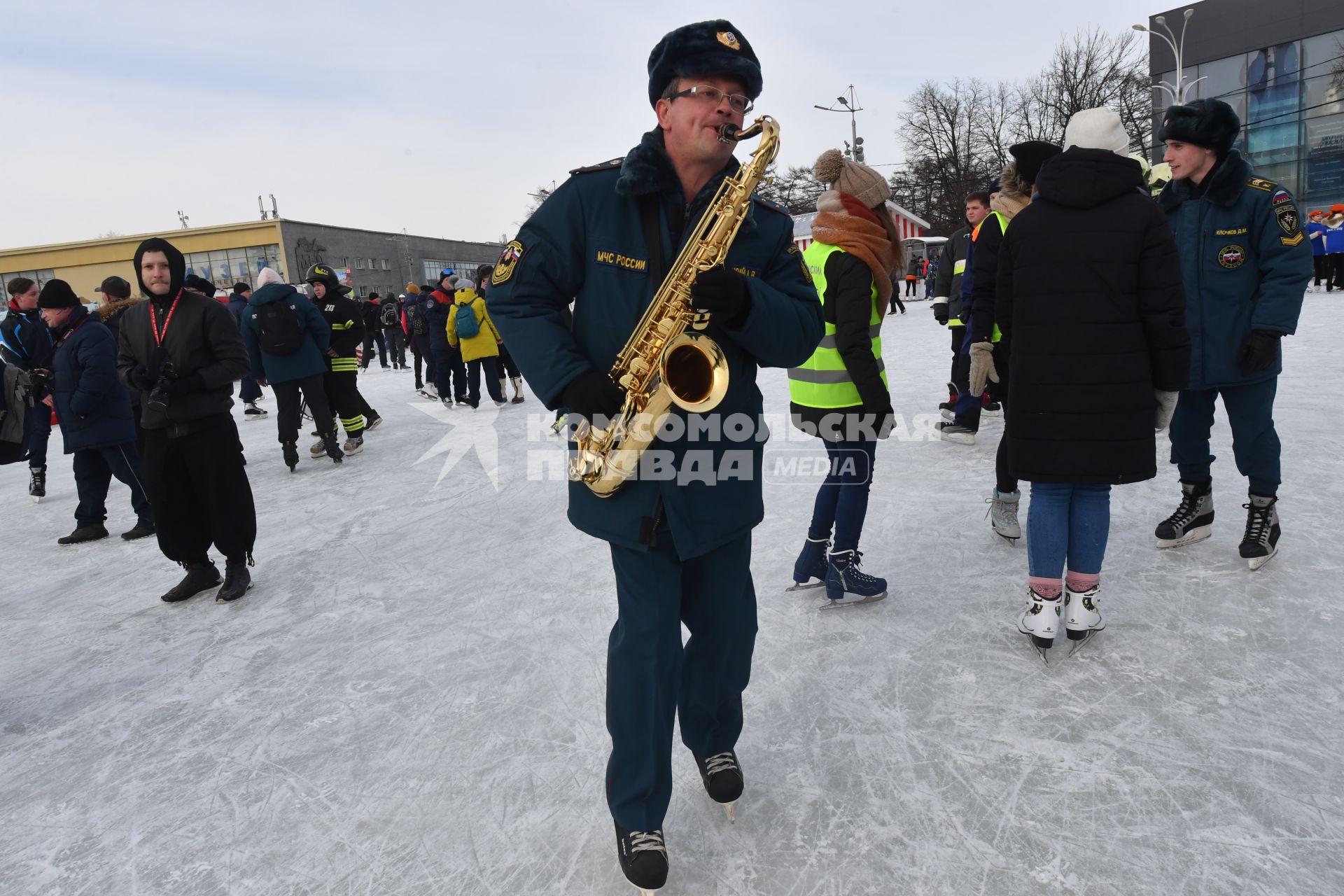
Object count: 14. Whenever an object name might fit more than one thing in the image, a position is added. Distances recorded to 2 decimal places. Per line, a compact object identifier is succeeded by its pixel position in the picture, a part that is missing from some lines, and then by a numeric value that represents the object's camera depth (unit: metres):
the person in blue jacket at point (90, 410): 5.15
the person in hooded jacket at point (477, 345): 10.01
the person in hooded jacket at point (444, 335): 10.63
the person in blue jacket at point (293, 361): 7.07
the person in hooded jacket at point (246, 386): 10.86
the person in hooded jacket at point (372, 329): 16.11
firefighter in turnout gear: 8.06
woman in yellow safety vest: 3.25
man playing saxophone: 1.79
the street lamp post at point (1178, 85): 25.28
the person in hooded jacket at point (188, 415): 3.98
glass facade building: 31.33
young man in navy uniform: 3.33
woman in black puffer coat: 2.68
